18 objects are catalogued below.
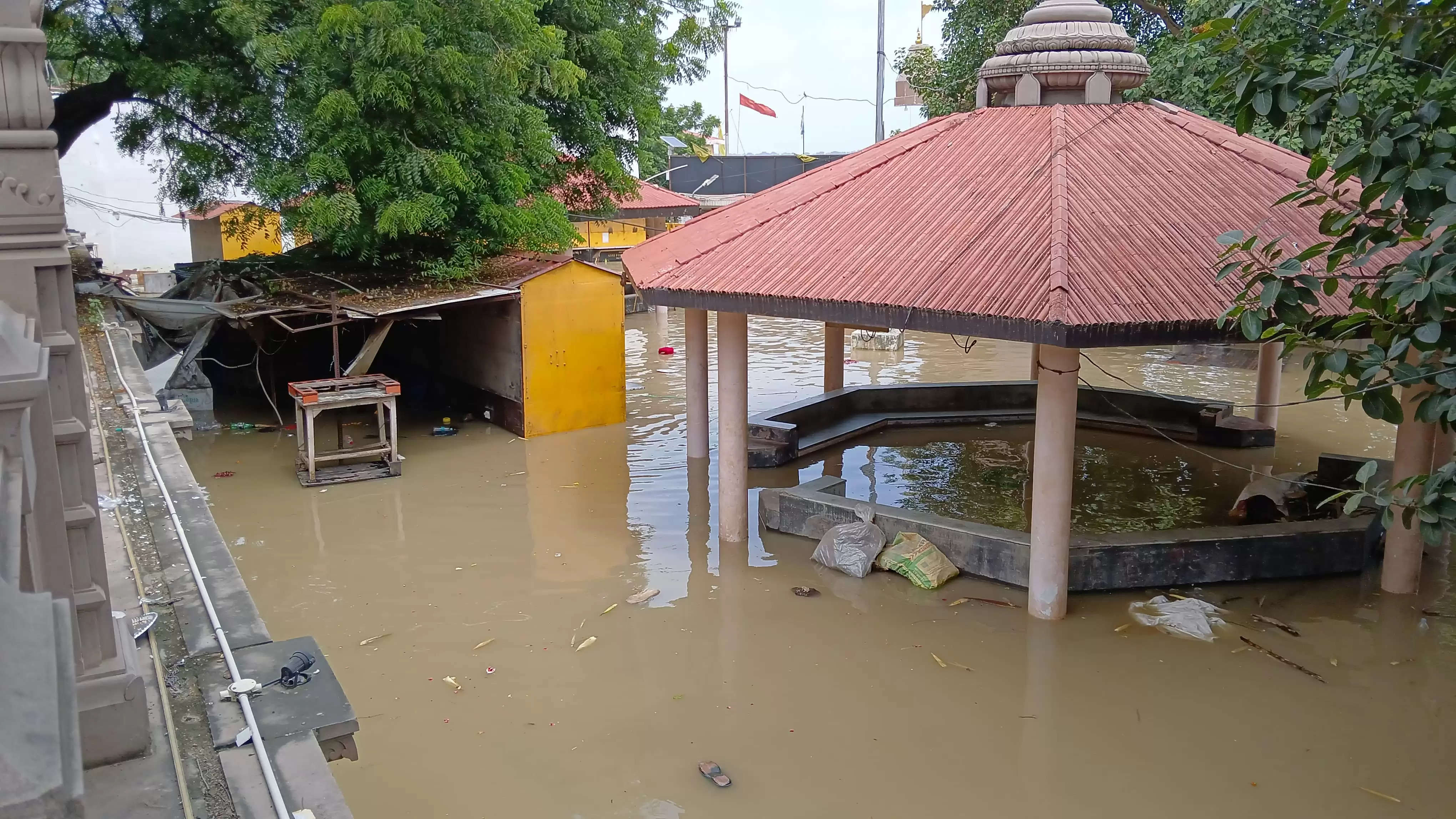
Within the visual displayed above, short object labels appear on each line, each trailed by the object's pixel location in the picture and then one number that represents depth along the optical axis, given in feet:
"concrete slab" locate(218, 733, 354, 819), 13.10
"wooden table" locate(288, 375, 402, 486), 44.34
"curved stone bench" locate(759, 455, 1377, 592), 32.50
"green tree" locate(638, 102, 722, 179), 64.44
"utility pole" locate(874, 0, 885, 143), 84.28
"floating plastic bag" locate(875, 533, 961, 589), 33.47
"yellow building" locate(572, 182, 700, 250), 99.60
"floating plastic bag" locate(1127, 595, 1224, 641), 30.17
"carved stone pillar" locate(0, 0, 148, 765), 10.68
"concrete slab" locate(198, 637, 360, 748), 14.70
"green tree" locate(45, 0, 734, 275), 46.09
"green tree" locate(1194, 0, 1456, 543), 15.65
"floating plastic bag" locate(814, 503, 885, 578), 34.55
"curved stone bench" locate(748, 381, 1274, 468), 48.49
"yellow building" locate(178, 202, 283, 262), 111.65
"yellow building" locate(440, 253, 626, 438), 52.01
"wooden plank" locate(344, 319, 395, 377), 48.62
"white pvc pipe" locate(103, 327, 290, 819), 12.94
